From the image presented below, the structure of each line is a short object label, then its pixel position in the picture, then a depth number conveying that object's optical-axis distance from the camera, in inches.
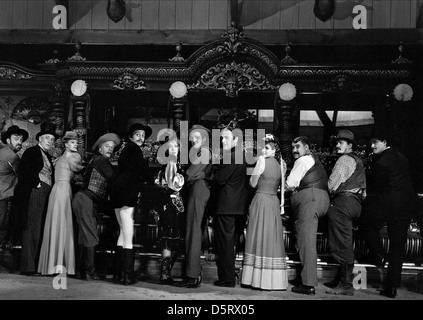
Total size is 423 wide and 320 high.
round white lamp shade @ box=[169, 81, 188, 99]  386.0
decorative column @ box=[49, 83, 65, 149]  401.7
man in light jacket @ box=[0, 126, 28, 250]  328.8
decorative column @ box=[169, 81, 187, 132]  386.0
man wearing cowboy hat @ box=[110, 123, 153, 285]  298.8
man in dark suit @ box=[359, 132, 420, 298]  288.4
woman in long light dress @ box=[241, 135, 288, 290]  289.4
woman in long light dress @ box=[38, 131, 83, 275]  312.7
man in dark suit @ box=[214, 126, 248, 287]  297.7
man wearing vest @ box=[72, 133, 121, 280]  308.7
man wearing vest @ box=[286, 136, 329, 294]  290.5
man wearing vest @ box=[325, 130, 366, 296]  294.7
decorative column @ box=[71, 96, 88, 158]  384.8
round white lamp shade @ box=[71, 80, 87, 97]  387.9
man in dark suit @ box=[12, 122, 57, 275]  316.8
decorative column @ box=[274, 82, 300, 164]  378.3
